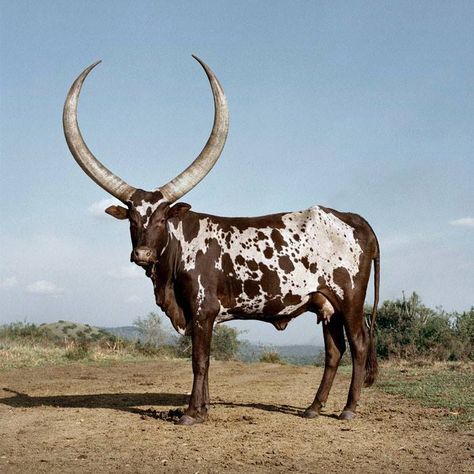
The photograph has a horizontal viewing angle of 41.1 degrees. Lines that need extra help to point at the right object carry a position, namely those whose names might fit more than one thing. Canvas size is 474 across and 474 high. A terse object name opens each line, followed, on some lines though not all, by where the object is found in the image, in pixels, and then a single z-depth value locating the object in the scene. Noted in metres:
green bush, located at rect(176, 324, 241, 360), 27.91
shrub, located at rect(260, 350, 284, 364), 18.39
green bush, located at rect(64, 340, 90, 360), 16.53
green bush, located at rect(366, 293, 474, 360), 19.91
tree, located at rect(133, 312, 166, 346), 31.90
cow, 7.16
